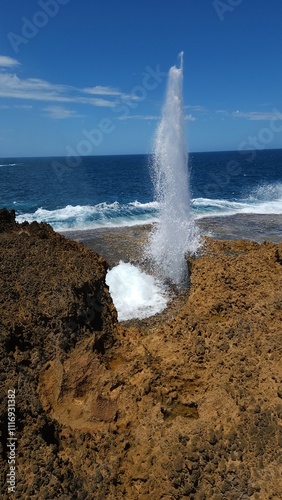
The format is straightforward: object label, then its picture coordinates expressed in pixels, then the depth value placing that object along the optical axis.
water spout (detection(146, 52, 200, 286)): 23.33
